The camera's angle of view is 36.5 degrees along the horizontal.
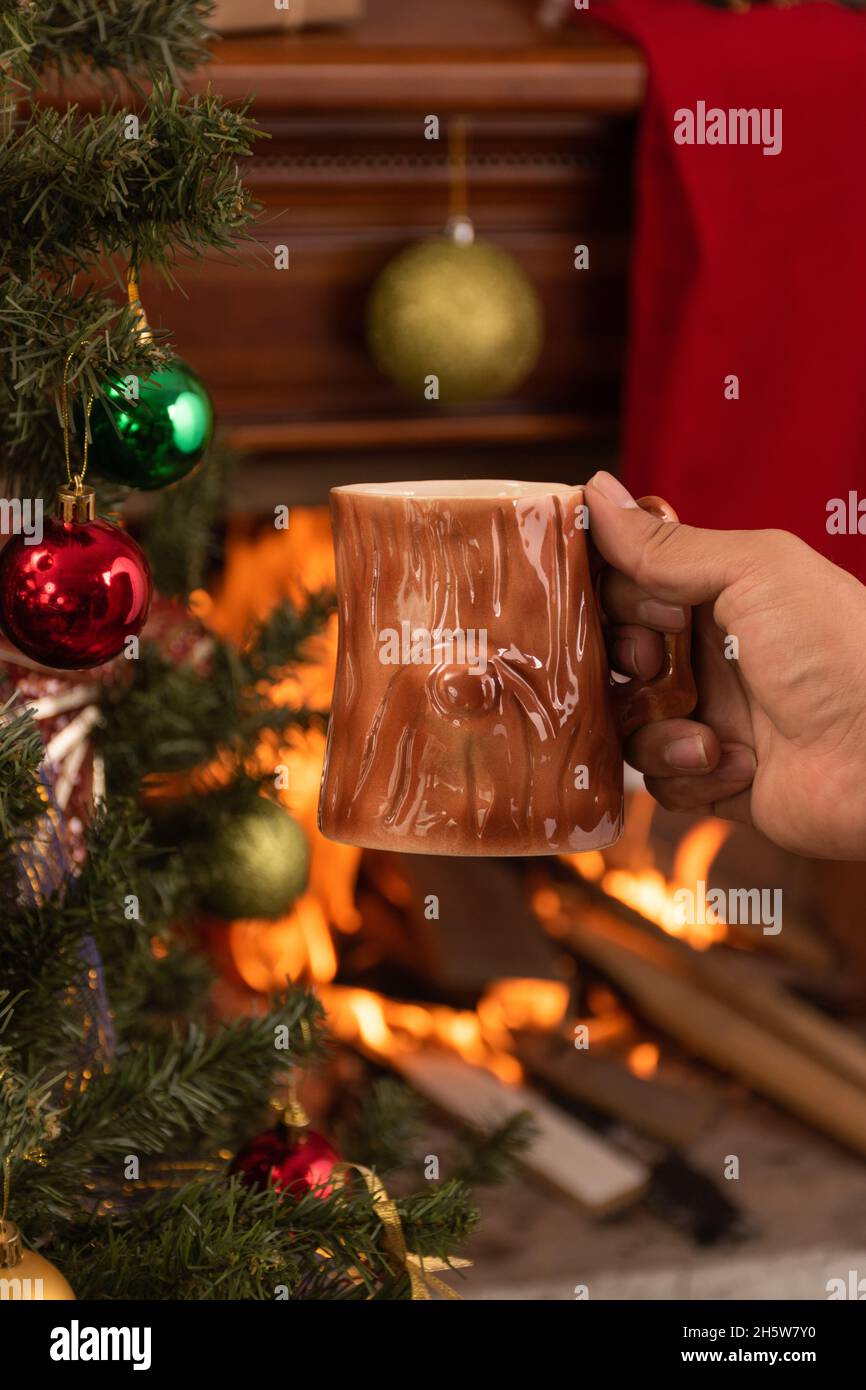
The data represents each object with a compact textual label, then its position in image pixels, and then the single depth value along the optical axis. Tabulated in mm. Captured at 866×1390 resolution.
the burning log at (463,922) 1408
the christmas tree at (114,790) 588
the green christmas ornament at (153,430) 683
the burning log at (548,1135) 1227
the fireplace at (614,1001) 1238
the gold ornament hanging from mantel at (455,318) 1036
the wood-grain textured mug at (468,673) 612
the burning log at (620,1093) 1314
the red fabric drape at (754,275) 1029
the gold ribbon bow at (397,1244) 686
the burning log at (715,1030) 1302
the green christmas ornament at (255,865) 1020
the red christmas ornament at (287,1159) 792
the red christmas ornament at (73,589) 616
